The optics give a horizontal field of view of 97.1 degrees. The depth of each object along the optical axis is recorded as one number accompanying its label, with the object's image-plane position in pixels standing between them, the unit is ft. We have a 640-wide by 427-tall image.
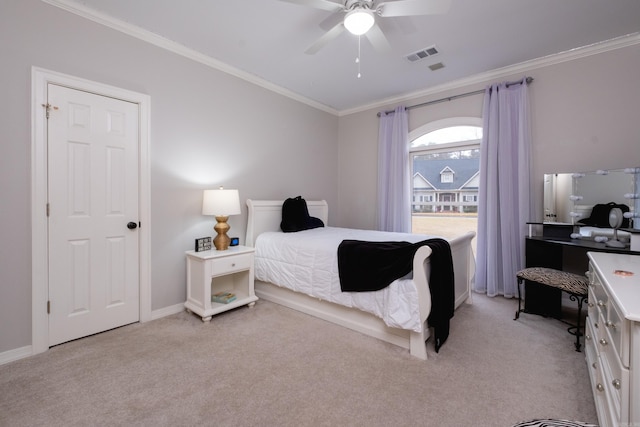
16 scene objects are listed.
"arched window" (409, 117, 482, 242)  12.78
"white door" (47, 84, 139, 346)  7.41
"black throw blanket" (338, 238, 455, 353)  7.09
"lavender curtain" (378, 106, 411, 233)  14.01
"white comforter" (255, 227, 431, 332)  7.01
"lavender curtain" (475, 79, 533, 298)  10.80
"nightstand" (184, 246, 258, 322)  9.00
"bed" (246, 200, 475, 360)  6.79
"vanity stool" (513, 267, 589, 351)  7.36
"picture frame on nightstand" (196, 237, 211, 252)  9.69
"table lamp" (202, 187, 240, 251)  9.59
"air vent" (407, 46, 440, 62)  9.82
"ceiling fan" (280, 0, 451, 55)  6.23
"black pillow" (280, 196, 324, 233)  11.85
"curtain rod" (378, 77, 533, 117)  10.78
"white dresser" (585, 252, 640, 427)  3.26
